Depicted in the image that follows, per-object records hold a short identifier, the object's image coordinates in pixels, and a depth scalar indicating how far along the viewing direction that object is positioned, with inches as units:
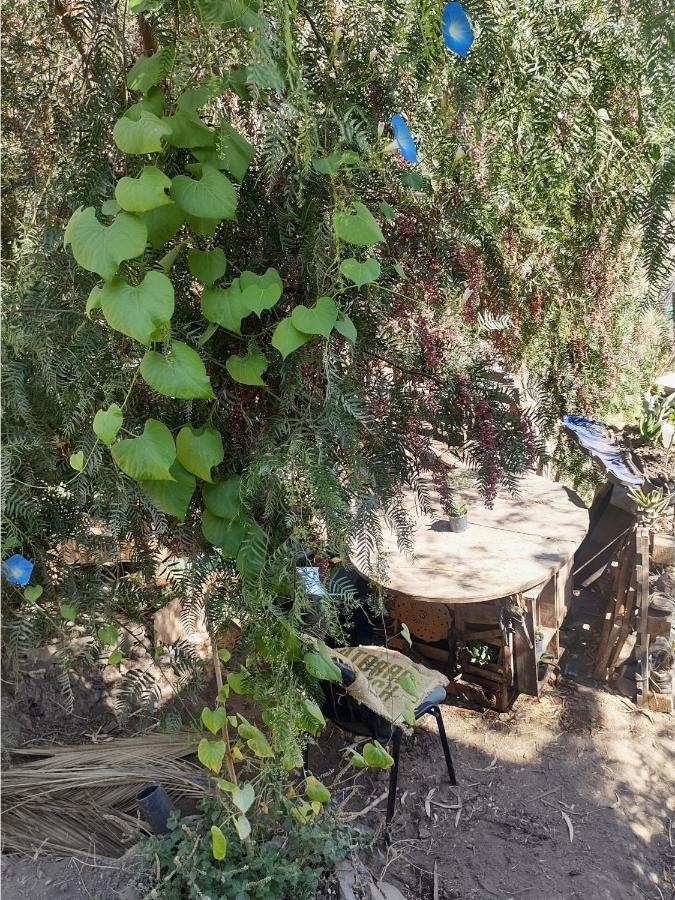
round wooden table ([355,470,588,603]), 110.8
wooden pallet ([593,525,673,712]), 134.3
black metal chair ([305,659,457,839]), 102.3
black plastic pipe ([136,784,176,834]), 69.8
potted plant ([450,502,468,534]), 128.3
